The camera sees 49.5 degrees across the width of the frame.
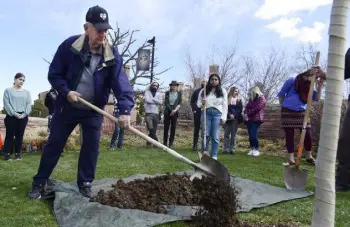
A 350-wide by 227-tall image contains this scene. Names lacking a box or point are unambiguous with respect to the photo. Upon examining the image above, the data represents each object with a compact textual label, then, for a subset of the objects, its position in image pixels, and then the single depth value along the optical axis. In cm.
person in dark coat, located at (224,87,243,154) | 995
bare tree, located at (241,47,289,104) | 3019
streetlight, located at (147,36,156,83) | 1931
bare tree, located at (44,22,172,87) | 2338
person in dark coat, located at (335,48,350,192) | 488
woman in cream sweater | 780
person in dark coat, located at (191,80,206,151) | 975
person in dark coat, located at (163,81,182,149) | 1034
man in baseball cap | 398
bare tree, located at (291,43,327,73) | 2675
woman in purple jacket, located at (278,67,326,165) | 690
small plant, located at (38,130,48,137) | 1062
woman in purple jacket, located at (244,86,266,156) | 944
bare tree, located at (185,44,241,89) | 3020
